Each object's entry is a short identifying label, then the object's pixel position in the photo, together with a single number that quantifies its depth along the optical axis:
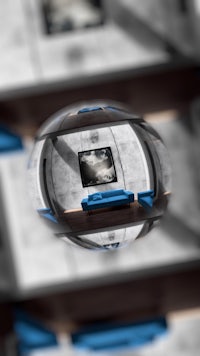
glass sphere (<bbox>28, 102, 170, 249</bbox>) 1.39
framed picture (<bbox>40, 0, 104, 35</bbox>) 3.56
